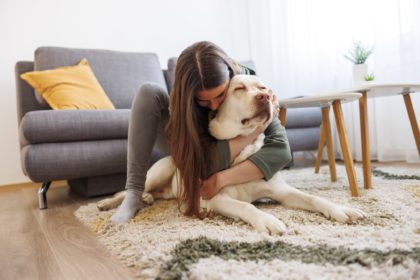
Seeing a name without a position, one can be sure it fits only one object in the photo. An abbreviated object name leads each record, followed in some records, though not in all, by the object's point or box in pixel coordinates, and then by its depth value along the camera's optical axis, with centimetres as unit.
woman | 110
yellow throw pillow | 203
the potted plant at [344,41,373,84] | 187
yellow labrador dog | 108
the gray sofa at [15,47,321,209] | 163
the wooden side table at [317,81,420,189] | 136
